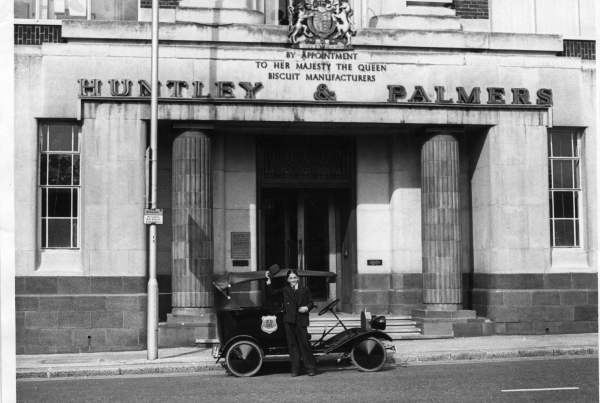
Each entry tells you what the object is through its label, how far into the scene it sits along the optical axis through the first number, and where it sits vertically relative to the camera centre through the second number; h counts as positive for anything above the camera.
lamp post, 16.77 +0.63
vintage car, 14.61 -1.48
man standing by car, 14.47 -1.10
